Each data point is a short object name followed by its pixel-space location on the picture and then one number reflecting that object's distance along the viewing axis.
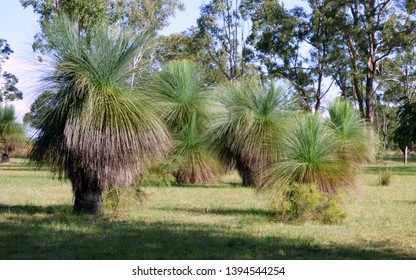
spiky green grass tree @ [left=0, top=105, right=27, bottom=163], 36.72
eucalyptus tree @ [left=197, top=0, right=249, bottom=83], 44.81
